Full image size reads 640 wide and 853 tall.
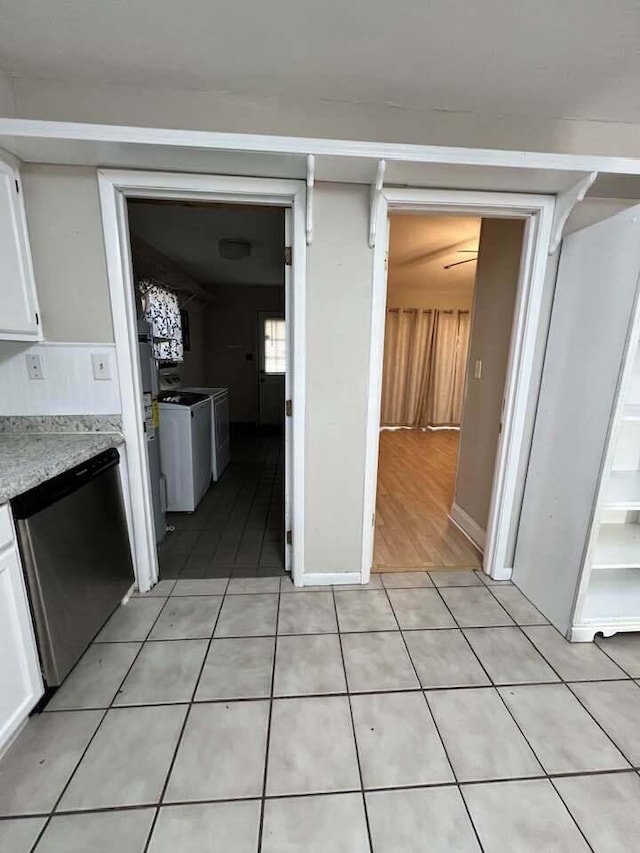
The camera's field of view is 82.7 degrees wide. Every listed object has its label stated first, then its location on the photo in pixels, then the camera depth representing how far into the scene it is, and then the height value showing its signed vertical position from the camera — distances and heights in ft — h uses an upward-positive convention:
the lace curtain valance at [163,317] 11.32 +1.05
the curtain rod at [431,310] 18.63 +2.21
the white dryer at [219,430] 11.95 -2.74
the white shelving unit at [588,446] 4.88 -1.36
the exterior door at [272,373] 20.70 -1.25
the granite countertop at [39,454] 3.88 -1.36
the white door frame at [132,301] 5.27 +0.77
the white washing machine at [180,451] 9.43 -2.62
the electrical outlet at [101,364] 5.71 -0.25
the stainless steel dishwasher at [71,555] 4.06 -2.59
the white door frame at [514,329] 5.60 +0.42
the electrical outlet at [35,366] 5.61 -0.29
